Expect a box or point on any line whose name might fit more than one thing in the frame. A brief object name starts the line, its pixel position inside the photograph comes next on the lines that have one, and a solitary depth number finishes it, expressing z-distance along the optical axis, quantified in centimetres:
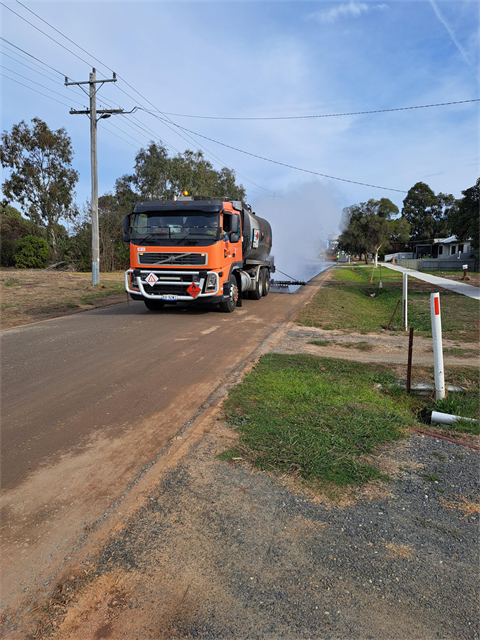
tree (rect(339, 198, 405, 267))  4681
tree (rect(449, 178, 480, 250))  1720
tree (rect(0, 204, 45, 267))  3806
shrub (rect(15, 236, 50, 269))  3588
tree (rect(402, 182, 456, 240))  8169
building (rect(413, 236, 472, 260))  4500
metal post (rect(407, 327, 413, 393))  569
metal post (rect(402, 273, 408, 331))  1021
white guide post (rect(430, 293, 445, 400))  529
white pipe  454
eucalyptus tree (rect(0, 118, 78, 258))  4091
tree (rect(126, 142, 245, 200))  4019
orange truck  1112
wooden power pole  2017
